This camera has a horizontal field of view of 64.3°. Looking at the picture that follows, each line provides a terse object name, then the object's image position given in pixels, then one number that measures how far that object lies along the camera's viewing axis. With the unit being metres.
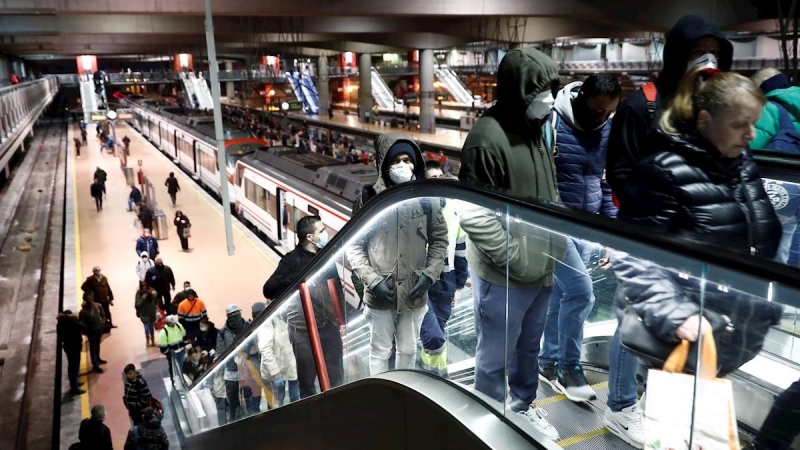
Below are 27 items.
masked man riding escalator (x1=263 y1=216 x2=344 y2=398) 4.45
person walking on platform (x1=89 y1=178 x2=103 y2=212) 22.88
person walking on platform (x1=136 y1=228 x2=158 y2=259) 14.99
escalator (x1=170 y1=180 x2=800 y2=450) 1.89
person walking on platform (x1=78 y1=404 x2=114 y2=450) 7.03
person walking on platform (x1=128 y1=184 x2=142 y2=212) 21.86
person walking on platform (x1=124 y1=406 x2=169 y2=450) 7.14
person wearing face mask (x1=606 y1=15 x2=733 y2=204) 3.85
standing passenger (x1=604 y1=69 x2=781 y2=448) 2.62
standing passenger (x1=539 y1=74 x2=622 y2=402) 2.66
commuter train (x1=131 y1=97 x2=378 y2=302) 13.34
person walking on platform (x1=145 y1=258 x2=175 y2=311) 12.94
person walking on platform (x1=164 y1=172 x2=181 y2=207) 22.46
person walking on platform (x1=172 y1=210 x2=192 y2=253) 17.59
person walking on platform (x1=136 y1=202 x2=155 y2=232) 18.36
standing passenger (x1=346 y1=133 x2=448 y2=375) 3.52
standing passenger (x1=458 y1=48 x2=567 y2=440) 2.80
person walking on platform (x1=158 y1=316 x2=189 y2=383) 10.13
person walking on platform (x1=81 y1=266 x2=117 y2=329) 12.14
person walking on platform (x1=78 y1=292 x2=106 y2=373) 10.65
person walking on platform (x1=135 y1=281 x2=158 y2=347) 11.56
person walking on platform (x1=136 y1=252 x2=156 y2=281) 13.87
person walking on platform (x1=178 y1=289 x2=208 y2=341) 10.59
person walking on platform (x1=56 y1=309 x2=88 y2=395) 10.21
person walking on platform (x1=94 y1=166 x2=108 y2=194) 23.17
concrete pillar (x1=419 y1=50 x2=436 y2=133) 40.91
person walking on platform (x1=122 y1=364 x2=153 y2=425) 8.61
